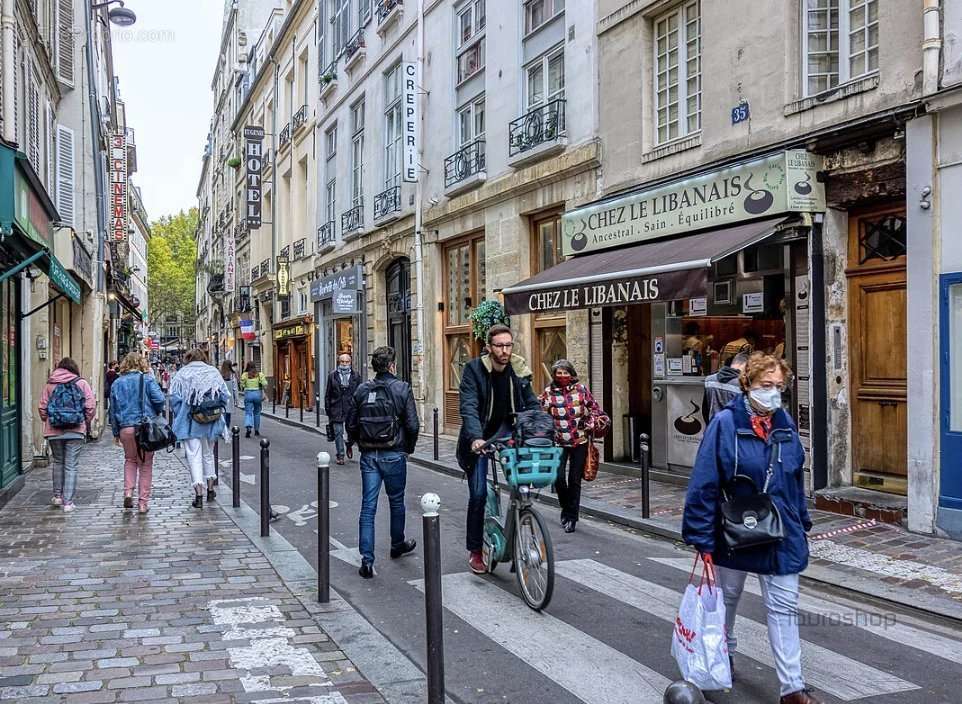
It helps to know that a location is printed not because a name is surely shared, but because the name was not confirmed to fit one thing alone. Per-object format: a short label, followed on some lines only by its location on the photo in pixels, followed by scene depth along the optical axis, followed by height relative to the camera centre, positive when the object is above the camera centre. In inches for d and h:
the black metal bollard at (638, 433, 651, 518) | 337.4 -53.8
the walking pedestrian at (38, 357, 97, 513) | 362.6 -27.0
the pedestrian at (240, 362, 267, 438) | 709.1 -36.4
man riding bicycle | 244.4 -14.1
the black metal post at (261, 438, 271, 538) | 307.9 -53.9
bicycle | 217.2 -45.4
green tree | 3093.0 +317.9
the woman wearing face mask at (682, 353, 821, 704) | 153.5 -26.2
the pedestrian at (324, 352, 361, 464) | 536.4 -28.1
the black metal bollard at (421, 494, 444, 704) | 148.9 -46.4
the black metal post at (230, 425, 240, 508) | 370.0 -52.1
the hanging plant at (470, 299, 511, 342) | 583.2 +20.6
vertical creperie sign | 746.8 +196.1
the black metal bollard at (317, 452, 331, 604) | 227.1 -51.3
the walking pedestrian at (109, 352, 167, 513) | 365.4 -25.1
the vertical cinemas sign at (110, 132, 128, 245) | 1132.5 +216.5
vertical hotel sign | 1397.6 +299.5
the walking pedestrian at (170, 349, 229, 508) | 373.7 -24.7
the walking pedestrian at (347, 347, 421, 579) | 258.5 -25.1
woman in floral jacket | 323.9 -28.8
